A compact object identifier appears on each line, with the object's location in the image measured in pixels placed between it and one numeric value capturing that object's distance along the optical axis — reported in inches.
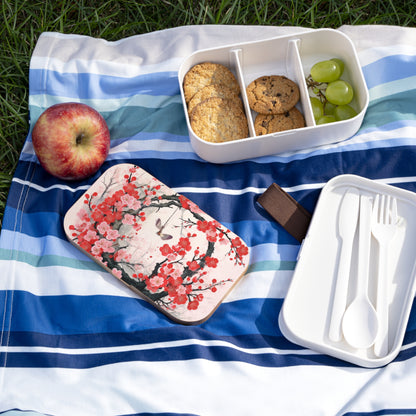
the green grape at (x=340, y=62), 43.2
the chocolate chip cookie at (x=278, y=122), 42.3
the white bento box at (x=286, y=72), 41.1
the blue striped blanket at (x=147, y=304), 37.6
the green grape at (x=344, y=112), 42.6
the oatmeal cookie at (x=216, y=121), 41.9
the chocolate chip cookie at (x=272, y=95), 42.5
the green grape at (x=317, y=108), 43.4
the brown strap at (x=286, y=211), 41.7
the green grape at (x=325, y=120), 42.9
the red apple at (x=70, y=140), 41.0
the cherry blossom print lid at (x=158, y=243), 40.1
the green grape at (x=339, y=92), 41.7
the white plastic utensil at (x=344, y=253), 37.8
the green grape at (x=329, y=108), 43.9
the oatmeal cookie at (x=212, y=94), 42.6
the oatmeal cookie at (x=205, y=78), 43.2
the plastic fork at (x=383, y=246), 37.5
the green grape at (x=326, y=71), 42.2
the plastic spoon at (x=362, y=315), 37.2
